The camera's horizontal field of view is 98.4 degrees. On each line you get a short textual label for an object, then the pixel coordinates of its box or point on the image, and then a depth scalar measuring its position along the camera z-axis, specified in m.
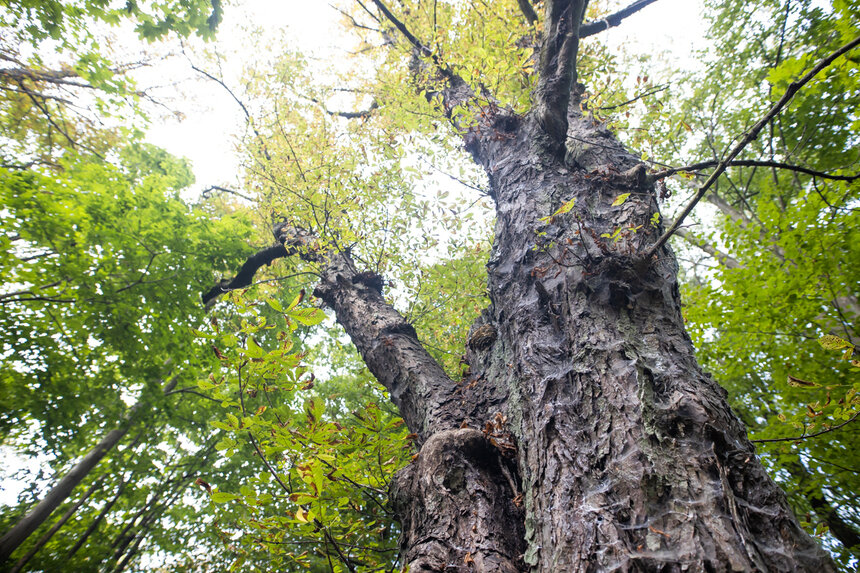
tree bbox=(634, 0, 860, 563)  3.91
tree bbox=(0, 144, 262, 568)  3.73
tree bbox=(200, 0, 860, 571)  1.19
